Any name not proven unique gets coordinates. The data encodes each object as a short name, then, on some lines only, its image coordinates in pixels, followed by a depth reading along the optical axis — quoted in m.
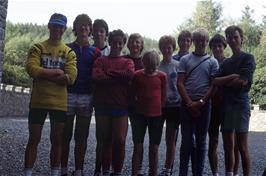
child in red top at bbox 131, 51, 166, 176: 5.28
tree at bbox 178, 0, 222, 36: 49.72
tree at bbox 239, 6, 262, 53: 45.28
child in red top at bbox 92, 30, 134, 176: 5.17
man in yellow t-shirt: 4.79
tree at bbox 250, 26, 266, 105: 30.69
